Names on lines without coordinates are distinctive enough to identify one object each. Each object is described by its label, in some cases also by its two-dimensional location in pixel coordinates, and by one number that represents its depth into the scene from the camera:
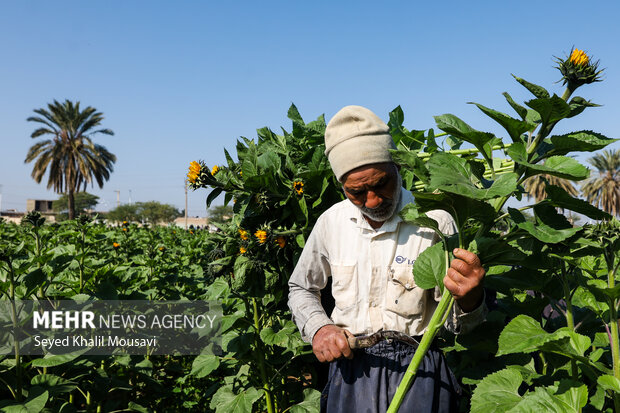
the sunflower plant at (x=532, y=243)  1.32
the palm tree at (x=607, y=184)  35.78
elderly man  1.87
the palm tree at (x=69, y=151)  29.20
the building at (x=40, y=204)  72.75
